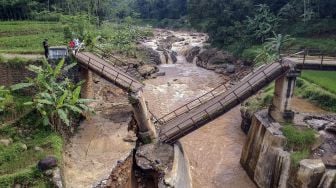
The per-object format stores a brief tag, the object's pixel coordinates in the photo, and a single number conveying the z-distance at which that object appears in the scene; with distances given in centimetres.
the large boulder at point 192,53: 5998
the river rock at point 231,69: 4969
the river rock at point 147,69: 4718
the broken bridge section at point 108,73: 2348
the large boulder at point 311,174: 1870
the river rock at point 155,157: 2031
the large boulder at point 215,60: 5306
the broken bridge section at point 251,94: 2258
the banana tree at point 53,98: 1855
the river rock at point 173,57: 5954
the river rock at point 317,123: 2345
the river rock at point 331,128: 2303
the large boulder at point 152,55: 5644
